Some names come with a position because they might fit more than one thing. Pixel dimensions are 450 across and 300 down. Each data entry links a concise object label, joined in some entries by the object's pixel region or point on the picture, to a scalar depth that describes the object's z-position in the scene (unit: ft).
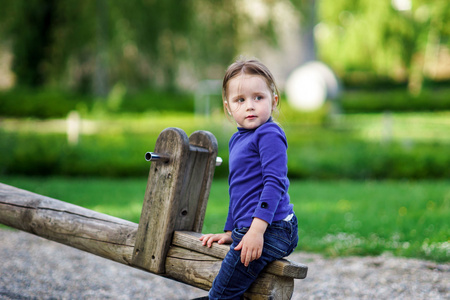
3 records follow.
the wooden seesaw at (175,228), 14.67
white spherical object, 123.65
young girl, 13.46
